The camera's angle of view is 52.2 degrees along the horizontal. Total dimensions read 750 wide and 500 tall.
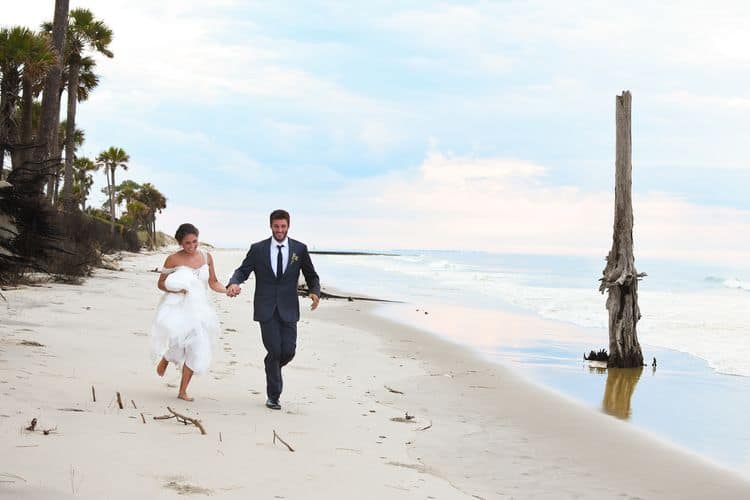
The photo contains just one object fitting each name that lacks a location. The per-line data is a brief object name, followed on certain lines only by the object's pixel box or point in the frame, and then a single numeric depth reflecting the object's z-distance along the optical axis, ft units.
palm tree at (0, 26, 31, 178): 78.18
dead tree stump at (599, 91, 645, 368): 42.70
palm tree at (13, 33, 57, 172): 75.31
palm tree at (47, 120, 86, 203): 114.58
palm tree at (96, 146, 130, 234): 208.23
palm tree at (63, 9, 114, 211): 103.04
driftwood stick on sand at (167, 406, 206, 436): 18.40
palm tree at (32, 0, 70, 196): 73.92
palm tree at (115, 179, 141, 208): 291.38
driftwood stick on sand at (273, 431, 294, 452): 17.61
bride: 22.16
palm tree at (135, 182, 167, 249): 300.81
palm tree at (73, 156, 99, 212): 216.06
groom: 22.71
